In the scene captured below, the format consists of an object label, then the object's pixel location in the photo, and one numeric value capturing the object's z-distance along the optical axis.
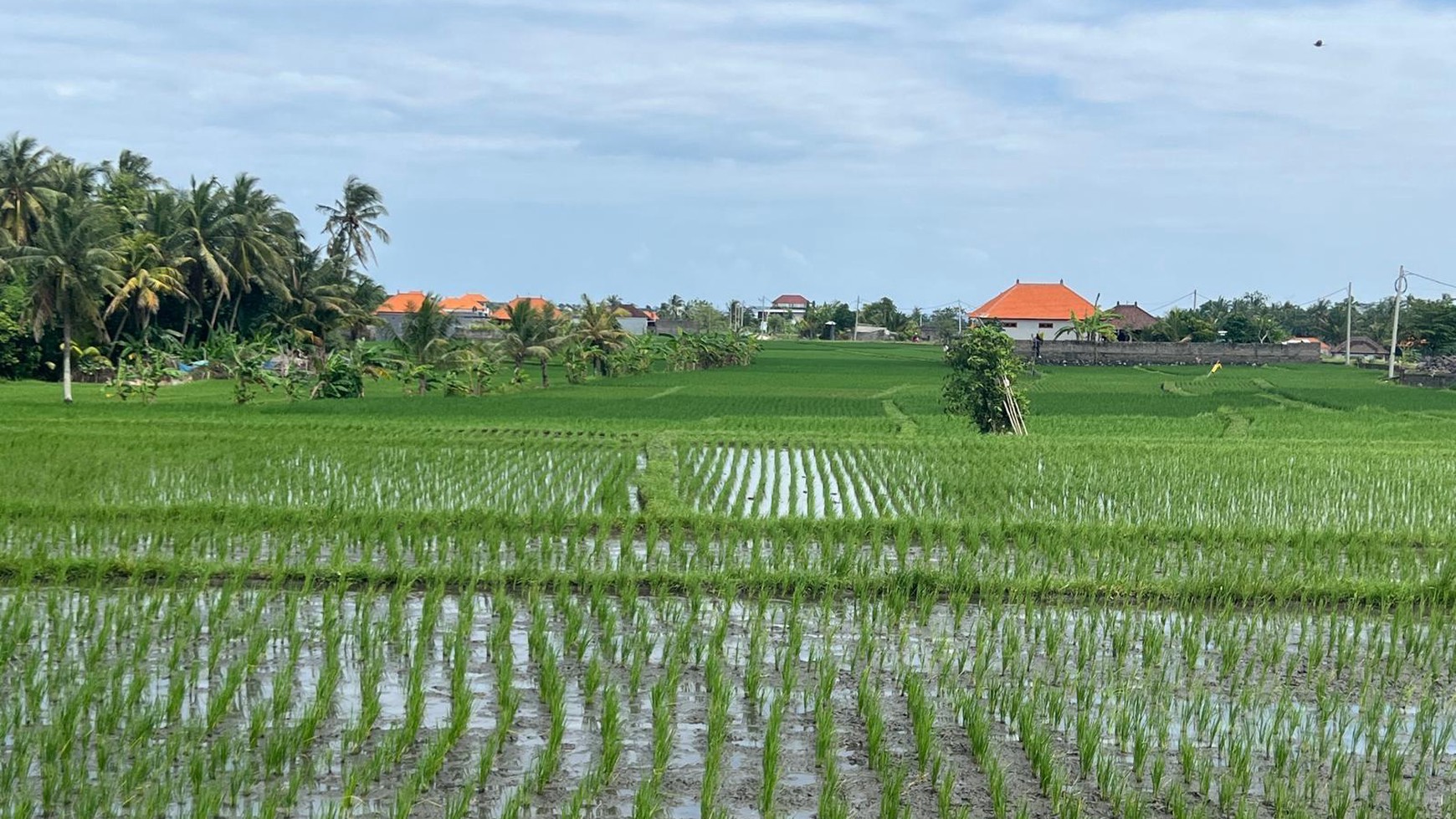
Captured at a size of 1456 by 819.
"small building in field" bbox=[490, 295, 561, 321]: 64.41
